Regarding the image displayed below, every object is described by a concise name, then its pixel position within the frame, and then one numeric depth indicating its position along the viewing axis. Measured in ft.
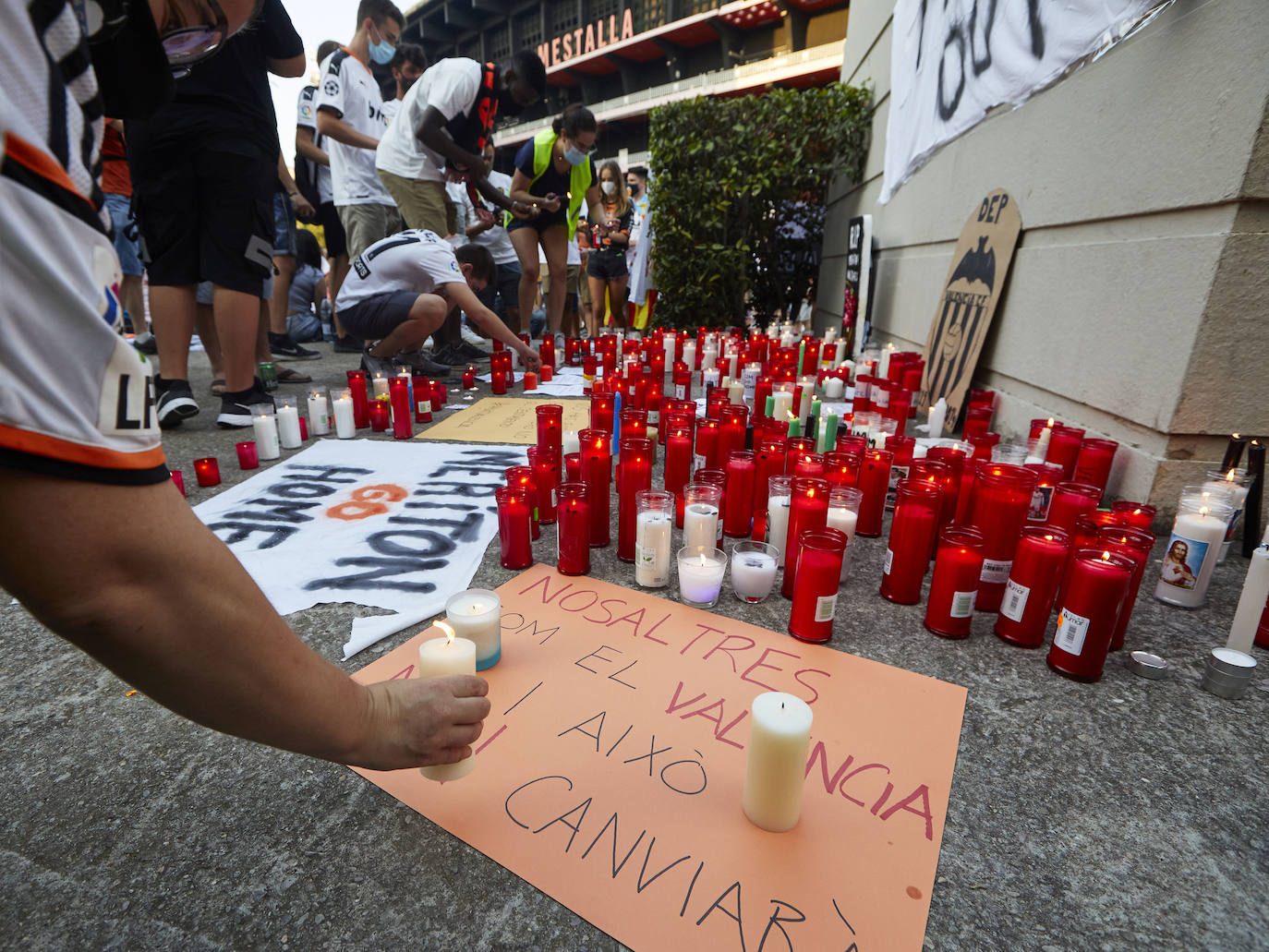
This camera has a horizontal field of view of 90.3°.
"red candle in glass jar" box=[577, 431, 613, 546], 6.19
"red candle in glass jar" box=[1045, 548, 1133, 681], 4.22
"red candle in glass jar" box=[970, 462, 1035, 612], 5.30
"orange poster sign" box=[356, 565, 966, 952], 2.87
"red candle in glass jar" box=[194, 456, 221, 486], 7.84
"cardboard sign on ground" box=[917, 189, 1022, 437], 9.74
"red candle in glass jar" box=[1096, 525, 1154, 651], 4.46
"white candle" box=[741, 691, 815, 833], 2.98
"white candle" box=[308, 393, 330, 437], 9.91
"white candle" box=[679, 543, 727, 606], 5.24
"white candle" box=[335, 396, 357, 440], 9.76
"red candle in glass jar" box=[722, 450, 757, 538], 6.29
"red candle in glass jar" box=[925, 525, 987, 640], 4.74
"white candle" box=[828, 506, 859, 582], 5.63
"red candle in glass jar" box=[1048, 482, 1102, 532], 5.55
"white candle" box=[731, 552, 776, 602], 5.33
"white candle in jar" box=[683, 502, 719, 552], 5.66
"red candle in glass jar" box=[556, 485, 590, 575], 5.59
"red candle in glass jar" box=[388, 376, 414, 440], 9.84
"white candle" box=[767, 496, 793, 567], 5.88
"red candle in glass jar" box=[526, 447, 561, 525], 6.82
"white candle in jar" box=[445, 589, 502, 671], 4.25
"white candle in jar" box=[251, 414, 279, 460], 8.77
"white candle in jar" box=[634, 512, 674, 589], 5.43
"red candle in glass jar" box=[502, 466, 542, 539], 6.43
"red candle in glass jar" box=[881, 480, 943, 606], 5.18
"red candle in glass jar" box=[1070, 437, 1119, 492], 6.82
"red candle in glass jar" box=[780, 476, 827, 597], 5.34
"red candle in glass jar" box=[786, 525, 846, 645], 4.68
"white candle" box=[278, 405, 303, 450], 9.42
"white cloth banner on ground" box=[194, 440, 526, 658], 5.55
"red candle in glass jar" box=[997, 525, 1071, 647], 4.65
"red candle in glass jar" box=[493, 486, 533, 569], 5.79
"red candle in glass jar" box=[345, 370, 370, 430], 10.55
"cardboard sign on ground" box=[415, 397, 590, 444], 10.30
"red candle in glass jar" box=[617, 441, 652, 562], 6.37
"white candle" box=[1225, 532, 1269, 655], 4.54
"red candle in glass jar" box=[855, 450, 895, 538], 6.57
